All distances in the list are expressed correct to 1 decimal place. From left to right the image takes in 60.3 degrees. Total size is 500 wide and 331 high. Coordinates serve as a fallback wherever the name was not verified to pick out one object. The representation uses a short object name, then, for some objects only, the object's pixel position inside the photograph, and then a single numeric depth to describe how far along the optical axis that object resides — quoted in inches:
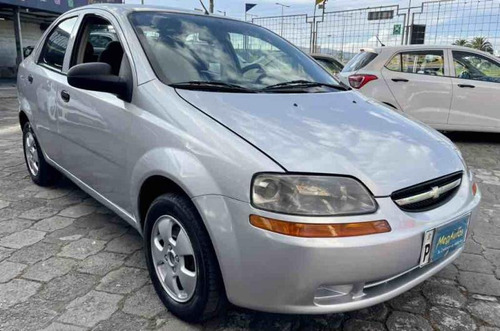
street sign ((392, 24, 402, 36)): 414.3
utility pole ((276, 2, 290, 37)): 483.8
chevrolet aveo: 65.4
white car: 242.1
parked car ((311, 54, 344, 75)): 360.8
